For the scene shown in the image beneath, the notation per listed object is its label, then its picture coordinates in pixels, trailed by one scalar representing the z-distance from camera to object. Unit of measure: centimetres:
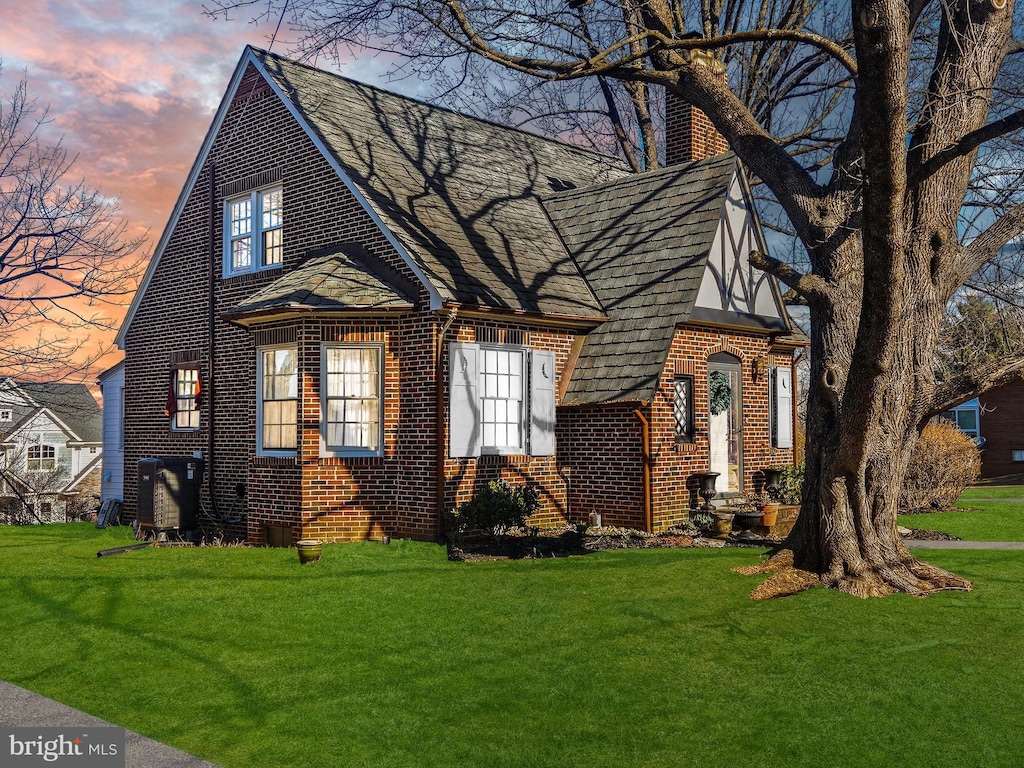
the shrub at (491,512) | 1284
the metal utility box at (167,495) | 1543
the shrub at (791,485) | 1658
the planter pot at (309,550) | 1134
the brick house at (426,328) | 1361
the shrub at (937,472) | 1780
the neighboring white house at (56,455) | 3812
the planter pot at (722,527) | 1374
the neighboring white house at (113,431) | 2195
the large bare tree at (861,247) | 885
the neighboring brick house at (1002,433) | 3091
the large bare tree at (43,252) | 1809
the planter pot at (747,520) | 1419
